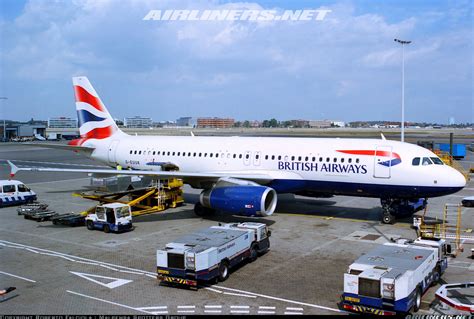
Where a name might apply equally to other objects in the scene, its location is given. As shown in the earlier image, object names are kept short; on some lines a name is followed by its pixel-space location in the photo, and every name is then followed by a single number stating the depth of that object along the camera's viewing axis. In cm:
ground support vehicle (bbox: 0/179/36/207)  2909
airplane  2220
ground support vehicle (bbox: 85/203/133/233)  2216
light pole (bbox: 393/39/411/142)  5117
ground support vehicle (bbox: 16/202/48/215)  2583
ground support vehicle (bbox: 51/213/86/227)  2369
